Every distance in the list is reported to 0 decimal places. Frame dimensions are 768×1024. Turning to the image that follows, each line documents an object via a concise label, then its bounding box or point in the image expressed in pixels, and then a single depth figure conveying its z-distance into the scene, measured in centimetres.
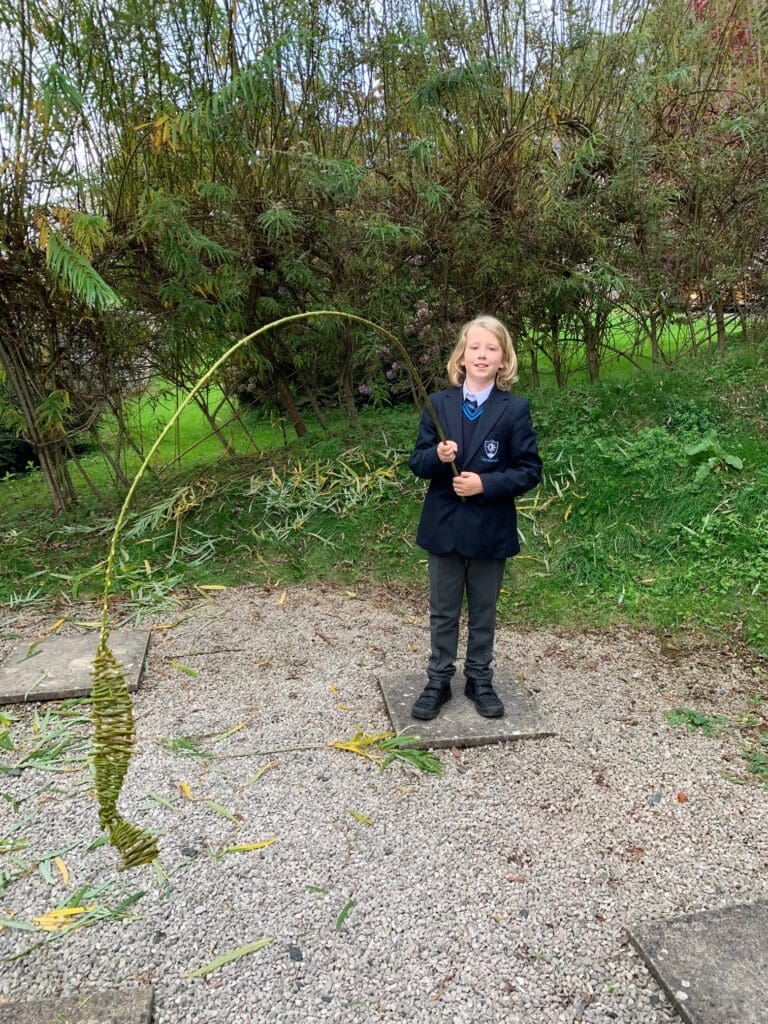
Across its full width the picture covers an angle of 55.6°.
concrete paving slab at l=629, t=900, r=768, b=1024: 154
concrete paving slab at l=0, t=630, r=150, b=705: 294
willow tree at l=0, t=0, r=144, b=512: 378
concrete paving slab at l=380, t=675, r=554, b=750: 256
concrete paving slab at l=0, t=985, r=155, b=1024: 154
